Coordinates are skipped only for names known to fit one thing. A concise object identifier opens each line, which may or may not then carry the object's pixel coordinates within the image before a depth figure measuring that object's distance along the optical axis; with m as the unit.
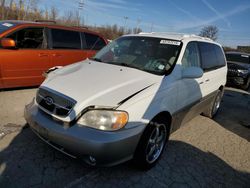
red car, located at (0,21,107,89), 5.26
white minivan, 2.41
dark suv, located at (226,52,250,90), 9.77
